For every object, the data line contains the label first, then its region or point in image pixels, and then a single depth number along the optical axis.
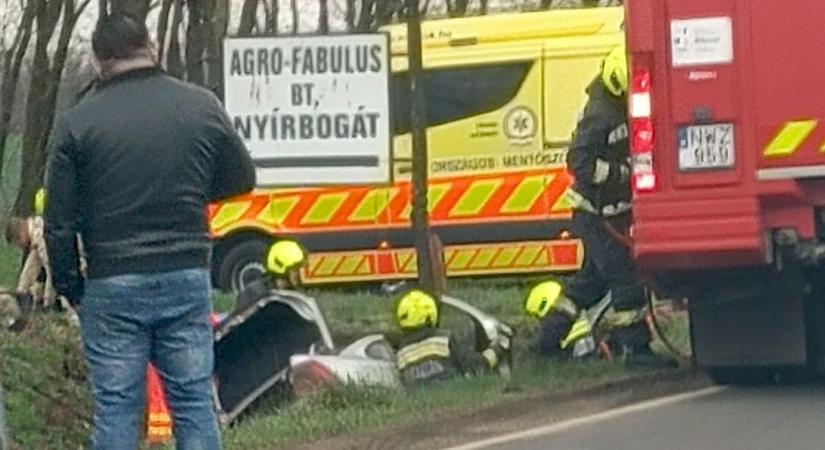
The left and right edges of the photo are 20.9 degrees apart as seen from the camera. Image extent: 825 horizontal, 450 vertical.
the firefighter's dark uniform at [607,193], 13.20
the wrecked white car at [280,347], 12.92
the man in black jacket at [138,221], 7.54
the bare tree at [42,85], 30.53
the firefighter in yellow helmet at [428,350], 12.72
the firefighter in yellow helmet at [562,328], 13.52
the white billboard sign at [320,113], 13.18
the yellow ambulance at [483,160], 19.88
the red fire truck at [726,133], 11.27
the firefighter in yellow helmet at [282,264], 15.50
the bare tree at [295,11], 45.09
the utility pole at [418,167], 14.48
